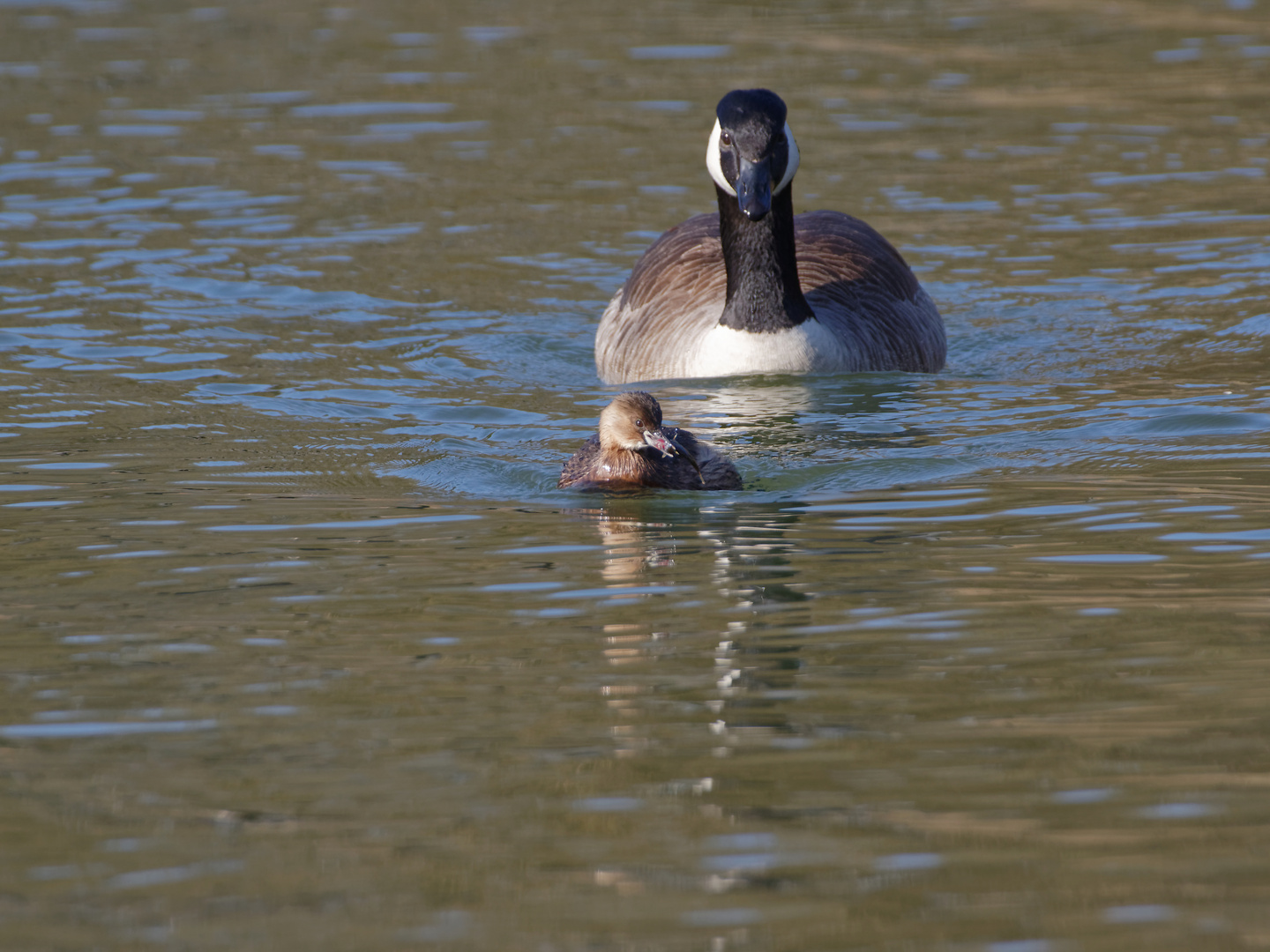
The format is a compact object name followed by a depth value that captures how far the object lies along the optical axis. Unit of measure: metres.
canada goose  13.00
